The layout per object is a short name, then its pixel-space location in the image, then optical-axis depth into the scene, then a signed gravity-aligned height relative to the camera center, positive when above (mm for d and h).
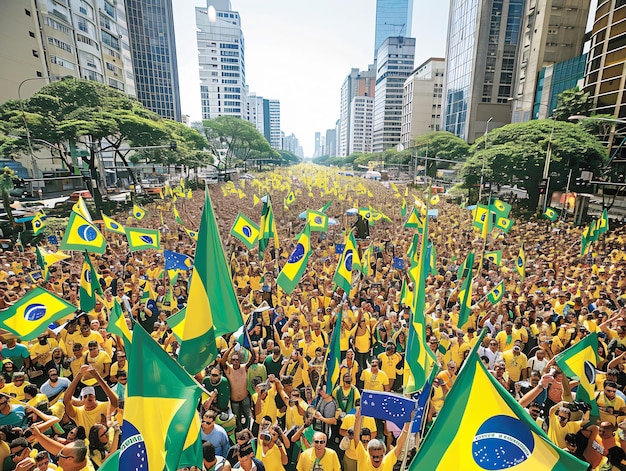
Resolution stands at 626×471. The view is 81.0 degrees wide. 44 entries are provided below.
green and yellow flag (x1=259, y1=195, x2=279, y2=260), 11594 -2614
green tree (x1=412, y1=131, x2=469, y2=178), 54219 -539
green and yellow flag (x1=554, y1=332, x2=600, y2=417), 4828 -2859
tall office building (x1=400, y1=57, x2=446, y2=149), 93125 +11242
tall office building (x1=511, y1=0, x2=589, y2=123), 45656 +13195
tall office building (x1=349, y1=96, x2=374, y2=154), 171750 +10949
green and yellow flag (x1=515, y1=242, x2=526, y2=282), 10104 -3231
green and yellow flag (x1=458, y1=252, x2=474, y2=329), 7020 -3023
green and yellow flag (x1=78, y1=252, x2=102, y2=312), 7742 -2982
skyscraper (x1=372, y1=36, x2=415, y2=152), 121875 +19017
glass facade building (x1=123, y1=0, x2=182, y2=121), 99438 +24871
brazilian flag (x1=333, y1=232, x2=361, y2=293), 8211 -2698
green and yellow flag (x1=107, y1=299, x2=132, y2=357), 5871 -2783
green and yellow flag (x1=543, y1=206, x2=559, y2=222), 16384 -3004
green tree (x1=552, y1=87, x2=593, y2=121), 34031 +3784
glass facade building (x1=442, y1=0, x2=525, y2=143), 61031 +13737
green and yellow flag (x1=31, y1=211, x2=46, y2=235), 13244 -2862
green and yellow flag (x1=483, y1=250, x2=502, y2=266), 11166 -3336
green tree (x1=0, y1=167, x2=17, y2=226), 18916 -2332
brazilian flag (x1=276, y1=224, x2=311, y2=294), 7852 -2620
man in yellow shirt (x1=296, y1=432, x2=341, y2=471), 3875 -3326
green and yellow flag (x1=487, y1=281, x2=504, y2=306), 8281 -3297
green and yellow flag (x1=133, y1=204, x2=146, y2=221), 14169 -2575
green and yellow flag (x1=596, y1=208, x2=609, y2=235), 12977 -2753
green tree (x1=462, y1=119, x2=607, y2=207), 25781 -674
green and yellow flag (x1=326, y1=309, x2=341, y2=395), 4879 -2801
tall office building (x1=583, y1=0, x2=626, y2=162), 32000 +7204
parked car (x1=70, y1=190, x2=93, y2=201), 28898 -4162
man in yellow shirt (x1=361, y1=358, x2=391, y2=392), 5590 -3476
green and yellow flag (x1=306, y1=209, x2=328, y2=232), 12406 -2572
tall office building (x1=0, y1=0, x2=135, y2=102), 38906 +12276
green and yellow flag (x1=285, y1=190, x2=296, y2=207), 19281 -2787
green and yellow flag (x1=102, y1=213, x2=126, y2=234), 11906 -2620
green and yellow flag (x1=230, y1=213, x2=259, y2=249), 10280 -2372
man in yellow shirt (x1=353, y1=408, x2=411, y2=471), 3846 -3242
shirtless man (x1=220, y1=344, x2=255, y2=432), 5477 -3570
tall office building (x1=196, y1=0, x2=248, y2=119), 125812 +27834
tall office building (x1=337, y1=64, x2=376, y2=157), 192375 +30531
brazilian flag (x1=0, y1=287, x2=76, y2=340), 5879 -2706
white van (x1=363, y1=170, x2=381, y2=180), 64938 -5276
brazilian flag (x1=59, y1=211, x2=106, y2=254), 9016 -2262
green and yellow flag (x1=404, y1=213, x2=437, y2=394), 4691 -2613
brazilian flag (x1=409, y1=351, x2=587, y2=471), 2547 -2012
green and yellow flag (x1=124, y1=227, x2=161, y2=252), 10188 -2571
